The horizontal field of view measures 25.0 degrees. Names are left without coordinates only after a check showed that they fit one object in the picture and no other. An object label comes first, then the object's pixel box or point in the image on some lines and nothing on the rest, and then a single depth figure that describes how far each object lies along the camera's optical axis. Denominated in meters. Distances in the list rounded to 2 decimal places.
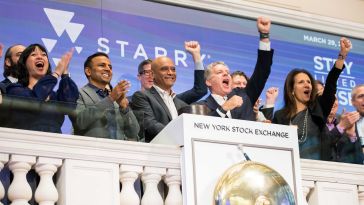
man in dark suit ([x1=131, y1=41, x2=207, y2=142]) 4.88
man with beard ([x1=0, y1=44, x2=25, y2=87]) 4.78
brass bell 4.10
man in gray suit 4.10
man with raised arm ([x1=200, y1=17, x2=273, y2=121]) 5.22
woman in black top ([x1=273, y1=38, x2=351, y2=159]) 5.21
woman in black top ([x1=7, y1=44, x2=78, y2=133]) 3.95
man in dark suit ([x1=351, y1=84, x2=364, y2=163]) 6.10
